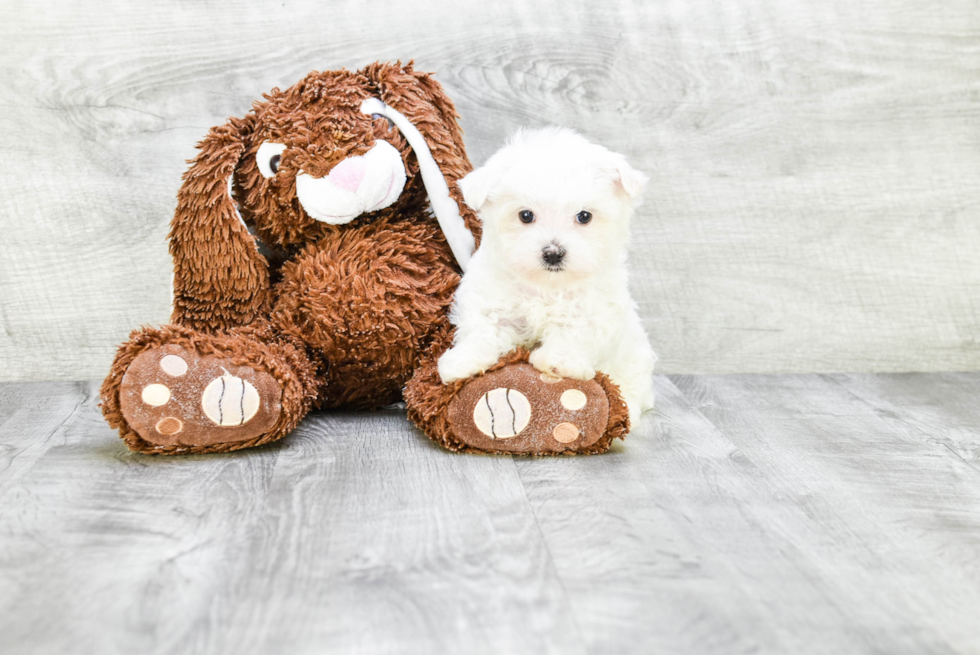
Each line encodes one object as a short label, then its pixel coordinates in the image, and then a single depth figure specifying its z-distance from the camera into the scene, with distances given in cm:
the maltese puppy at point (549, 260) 109
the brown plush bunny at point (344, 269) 114
